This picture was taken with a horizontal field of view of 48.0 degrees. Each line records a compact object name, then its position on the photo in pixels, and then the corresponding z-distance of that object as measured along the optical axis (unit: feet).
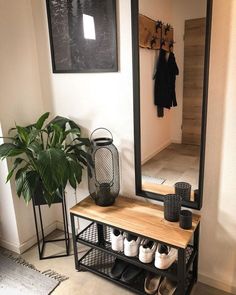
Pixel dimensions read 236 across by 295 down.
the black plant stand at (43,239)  6.57
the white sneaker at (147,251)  5.11
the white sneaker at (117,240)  5.50
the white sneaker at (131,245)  5.29
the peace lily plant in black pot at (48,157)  5.04
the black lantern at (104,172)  5.85
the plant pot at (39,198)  6.35
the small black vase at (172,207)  5.05
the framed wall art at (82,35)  5.36
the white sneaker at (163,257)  4.94
